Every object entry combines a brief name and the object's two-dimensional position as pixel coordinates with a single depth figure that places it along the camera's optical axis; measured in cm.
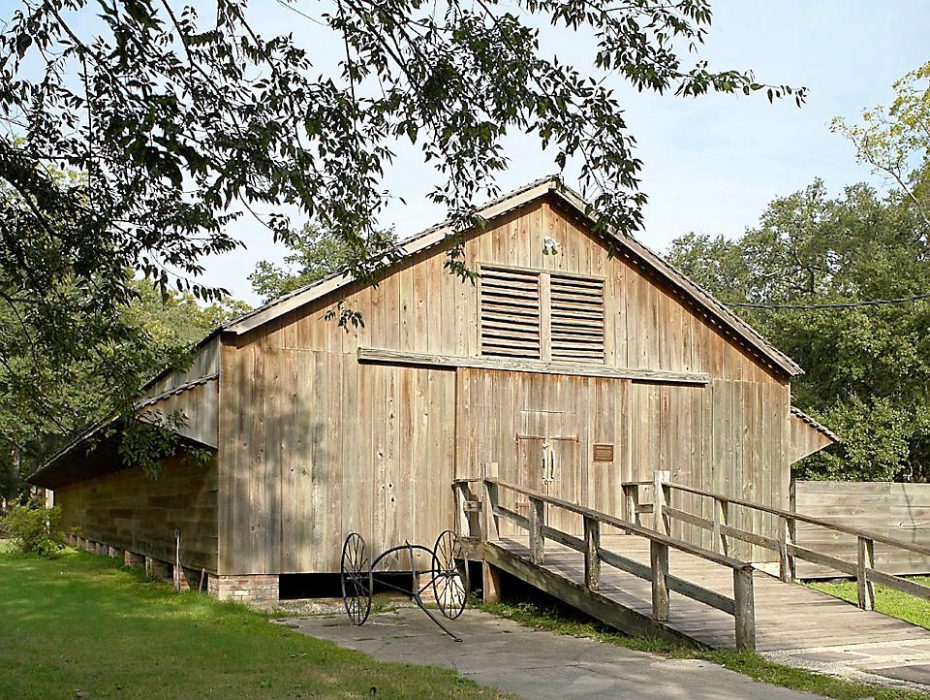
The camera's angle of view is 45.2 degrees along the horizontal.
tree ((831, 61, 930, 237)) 3203
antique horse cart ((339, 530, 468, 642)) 1369
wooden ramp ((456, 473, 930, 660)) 1134
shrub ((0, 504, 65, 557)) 2472
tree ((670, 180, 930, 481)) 3036
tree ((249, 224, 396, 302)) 4131
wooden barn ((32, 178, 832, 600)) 1495
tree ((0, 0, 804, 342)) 829
